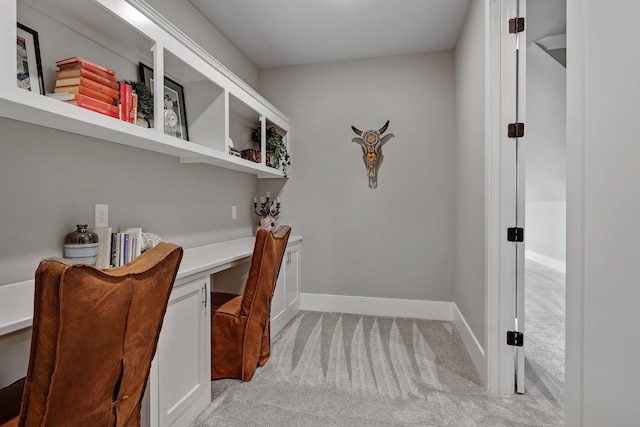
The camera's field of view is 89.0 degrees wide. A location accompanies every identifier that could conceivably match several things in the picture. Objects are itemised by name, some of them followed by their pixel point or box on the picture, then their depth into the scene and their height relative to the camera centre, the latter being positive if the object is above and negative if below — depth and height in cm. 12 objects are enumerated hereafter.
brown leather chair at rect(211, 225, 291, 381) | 193 -66
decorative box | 282 +50
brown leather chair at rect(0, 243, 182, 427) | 73 -32
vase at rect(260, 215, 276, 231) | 331 -10
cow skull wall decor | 333 +64
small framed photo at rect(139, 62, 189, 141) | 171 +65
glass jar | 146 -15
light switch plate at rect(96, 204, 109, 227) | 166 -1
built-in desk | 136 -64
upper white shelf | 114 +78
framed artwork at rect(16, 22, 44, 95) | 124 +60
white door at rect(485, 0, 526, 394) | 189 +4
